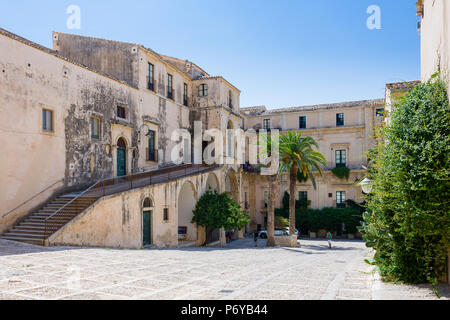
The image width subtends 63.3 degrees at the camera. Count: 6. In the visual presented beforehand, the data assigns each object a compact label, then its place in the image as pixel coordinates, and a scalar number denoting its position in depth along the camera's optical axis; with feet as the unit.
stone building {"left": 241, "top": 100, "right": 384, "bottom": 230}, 128.67
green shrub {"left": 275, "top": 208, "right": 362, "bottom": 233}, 122.72
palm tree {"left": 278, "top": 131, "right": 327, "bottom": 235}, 94.48
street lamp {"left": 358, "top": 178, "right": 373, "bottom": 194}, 34.18
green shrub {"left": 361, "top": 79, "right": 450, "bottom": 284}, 25.49
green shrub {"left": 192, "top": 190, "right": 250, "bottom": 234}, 82.02
